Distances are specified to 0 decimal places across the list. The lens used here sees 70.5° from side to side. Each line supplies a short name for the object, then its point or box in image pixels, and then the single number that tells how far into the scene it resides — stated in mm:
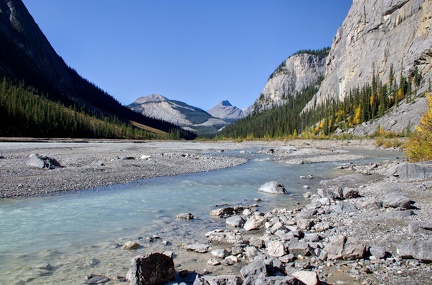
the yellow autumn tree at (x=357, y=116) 110875
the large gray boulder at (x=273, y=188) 17769
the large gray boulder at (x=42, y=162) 24438
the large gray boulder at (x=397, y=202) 11820
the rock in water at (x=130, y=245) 8812
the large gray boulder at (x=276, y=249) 8021
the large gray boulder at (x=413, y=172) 17906
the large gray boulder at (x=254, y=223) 10781
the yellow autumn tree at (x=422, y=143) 24531
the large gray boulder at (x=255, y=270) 6157
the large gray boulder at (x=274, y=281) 5645
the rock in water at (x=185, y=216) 12156
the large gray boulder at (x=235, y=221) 11188
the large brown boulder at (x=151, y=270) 6387
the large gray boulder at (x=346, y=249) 7430
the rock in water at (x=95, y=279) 6766
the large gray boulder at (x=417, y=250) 6789
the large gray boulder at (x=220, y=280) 6059
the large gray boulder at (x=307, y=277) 6059
